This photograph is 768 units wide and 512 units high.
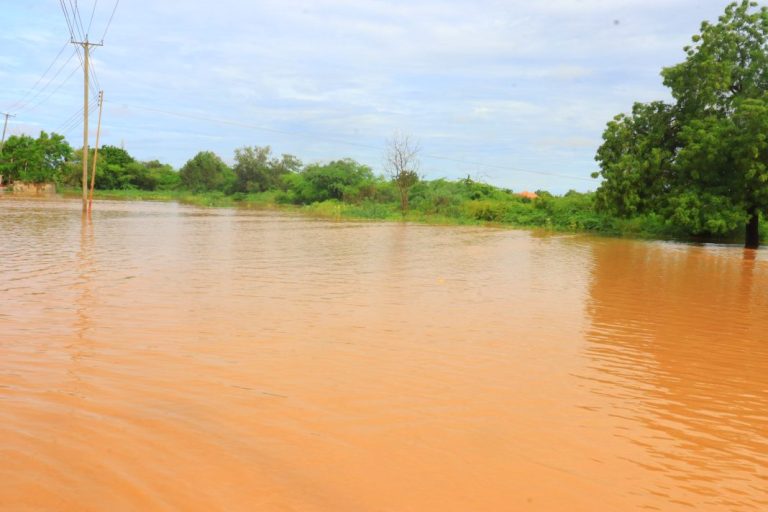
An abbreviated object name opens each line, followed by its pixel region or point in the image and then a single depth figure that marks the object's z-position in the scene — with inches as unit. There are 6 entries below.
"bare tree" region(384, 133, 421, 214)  2052.3
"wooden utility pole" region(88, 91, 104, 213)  1578.5
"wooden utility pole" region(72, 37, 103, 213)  1306.6
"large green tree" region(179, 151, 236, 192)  3486.7
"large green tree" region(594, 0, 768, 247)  1010.1
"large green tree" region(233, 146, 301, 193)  3282.5
